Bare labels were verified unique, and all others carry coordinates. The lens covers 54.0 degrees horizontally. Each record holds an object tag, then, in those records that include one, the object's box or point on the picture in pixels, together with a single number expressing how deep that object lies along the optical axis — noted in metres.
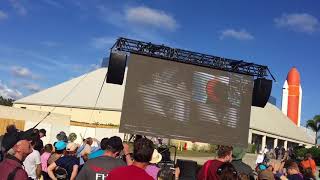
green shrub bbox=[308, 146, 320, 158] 21.91
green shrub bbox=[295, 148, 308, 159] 22.98
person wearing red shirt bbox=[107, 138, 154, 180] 2.45
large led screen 10.07
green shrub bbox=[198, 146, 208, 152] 31.50
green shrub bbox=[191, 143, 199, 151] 31.72
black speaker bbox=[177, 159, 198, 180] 9.32
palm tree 42.88
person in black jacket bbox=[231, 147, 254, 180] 4.75
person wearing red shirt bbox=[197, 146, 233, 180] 3.65
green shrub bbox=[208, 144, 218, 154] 30.92
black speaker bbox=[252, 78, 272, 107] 11.41
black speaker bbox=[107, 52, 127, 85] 10.29
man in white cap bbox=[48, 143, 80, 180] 4.69
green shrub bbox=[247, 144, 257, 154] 33.78
